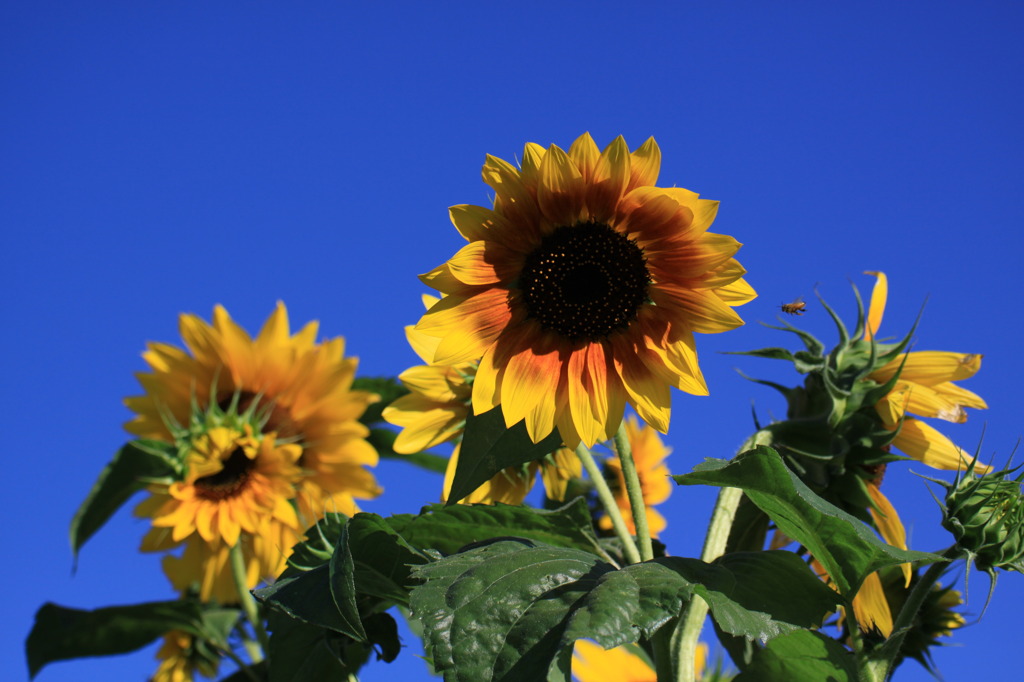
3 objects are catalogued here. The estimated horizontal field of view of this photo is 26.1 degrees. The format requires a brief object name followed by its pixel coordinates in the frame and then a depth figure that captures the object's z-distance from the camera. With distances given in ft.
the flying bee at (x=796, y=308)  3.51
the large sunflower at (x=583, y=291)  3.10
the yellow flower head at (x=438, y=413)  3.40
